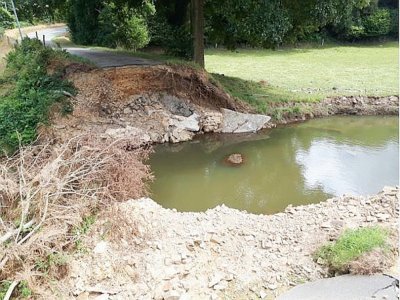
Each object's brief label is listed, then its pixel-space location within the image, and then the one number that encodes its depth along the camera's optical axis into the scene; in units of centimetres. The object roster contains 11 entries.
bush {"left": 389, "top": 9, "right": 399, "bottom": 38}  2742
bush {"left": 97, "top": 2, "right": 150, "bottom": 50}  2052
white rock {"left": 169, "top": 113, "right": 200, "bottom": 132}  1219
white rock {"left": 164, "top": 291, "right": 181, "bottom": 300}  536
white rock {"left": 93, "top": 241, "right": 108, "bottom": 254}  599
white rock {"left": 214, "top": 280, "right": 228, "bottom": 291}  557
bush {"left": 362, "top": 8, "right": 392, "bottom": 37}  2684
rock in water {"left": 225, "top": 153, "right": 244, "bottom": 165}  1043
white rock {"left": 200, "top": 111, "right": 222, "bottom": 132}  1249
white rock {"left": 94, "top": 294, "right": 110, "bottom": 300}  539
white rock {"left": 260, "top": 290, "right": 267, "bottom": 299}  545
